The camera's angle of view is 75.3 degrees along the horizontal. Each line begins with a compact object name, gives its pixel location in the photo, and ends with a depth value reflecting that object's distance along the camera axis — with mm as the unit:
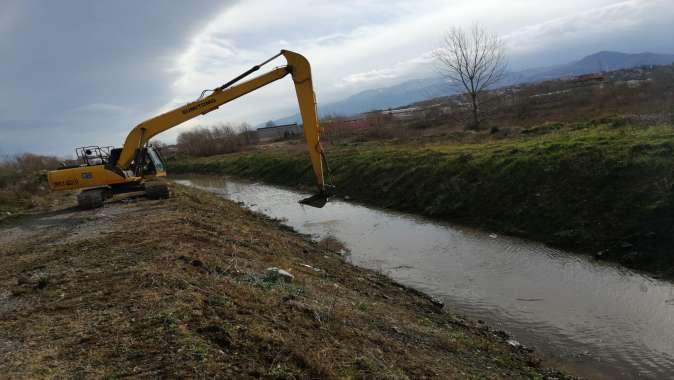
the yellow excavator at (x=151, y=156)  14414
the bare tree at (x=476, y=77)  39625
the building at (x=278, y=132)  70588
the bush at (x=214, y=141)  65125
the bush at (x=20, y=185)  20344
